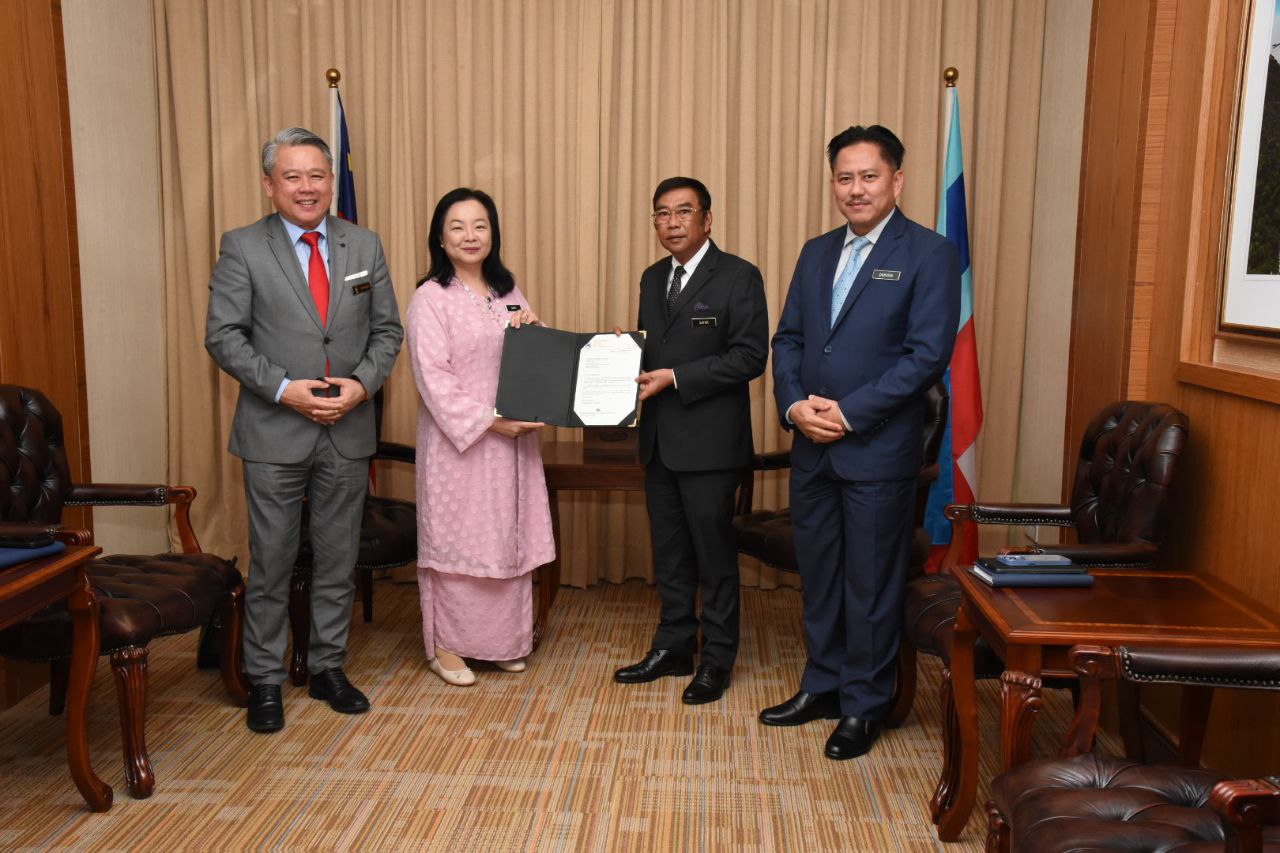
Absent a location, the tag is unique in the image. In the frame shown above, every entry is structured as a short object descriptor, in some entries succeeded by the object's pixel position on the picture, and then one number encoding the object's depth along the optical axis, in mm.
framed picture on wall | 2543
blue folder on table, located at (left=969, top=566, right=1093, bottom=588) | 2430
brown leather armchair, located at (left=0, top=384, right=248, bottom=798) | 2877
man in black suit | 3498
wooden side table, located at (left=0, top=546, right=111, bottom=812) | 2508
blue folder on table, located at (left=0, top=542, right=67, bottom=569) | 2523
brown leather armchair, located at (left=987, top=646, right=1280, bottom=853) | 1717
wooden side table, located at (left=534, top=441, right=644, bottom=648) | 4203
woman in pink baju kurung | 3555
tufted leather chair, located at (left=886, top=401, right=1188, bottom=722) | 2756
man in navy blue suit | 3051
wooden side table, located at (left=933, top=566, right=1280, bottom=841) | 2105
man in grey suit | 3285
